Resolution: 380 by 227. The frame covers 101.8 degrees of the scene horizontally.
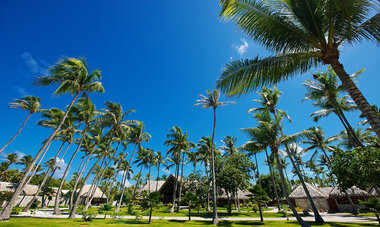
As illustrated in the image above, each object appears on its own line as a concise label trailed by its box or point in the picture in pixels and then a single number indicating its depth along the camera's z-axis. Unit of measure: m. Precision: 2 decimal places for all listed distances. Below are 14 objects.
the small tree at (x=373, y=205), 9.77
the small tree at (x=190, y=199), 16.29
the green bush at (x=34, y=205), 25.46
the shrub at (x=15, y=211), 14.39
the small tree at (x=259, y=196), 13.77
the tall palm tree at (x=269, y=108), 14.07
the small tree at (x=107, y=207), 15.40
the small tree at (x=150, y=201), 13.65
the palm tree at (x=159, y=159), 34.03
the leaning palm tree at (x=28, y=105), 17.48
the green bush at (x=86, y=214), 12.45
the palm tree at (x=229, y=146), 28.85
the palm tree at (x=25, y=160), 36.31
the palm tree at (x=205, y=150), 27.48
